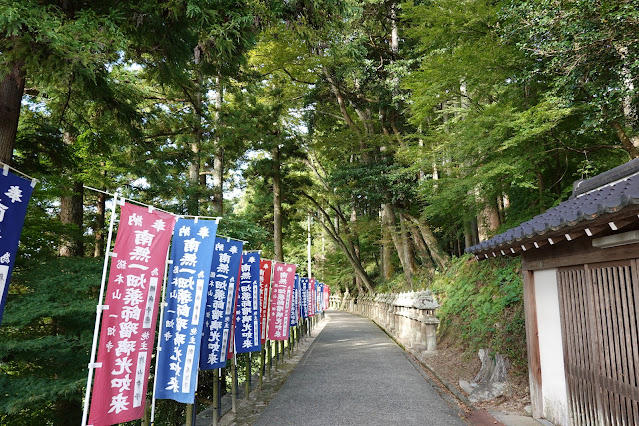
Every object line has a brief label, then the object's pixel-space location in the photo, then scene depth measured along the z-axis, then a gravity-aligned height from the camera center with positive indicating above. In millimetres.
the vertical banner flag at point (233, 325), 6590 -717
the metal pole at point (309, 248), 31709 +3298
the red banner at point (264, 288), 9016 -53
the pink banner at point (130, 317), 3643 -342
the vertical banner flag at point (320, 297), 24297 -693
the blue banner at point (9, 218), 2939 +485
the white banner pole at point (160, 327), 4438 -520
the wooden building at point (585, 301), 3684 -85
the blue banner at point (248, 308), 7238 -433
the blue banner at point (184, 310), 4578 -315
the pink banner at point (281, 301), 9742 -386
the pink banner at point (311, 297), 18281 -529
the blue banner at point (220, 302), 5809 -281
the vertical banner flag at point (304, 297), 15709 -412
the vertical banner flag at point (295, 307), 13215 -706
